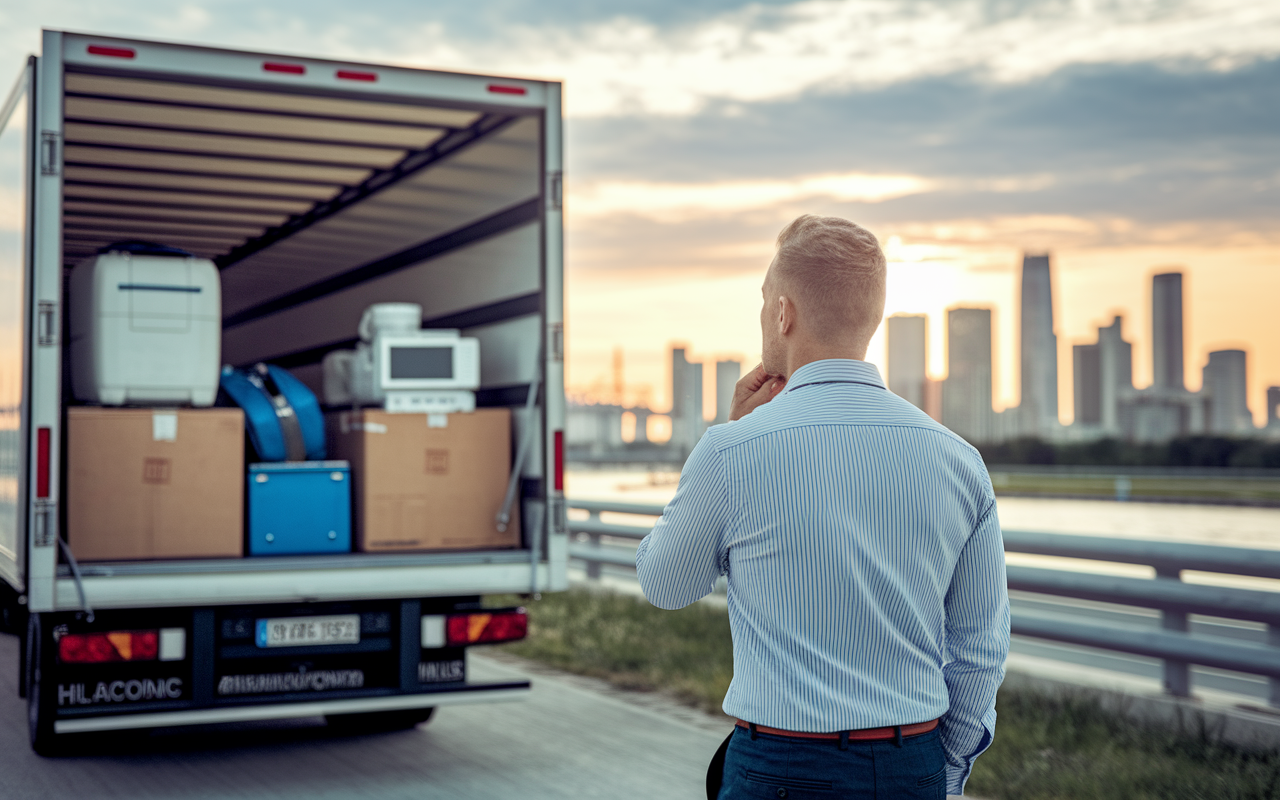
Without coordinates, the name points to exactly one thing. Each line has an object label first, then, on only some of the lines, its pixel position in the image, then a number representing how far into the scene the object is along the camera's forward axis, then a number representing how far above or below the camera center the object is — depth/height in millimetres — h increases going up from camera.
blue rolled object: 6543 +20
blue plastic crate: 6305 -447
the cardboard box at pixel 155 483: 5730 -306
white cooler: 6172 +414
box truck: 5219 -31
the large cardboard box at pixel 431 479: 6426 -309
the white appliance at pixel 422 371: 6695 +242
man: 1896 -206
